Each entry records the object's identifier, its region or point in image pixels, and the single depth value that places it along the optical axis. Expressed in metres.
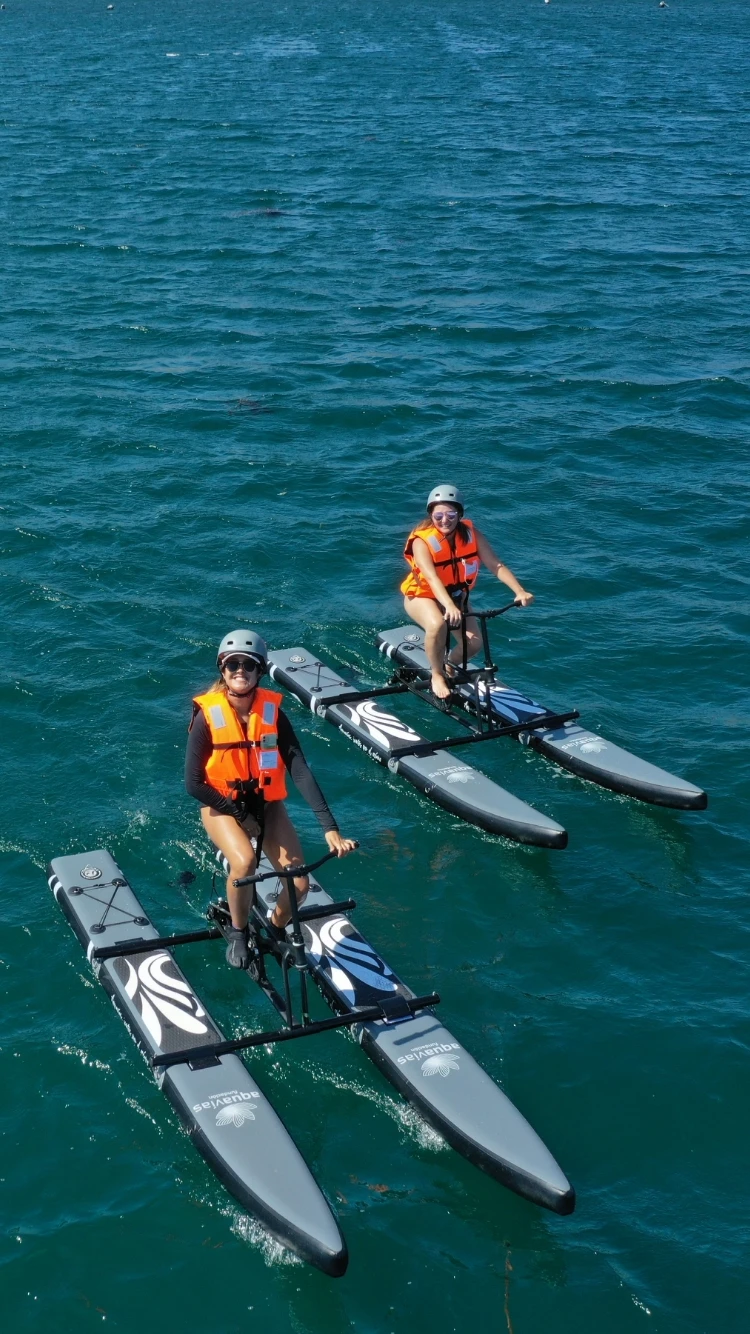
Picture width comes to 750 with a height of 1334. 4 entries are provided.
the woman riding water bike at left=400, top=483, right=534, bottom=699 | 13.65
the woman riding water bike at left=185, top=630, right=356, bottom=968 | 9.70
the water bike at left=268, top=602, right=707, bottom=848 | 12.86
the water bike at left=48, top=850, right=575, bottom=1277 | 8.54
